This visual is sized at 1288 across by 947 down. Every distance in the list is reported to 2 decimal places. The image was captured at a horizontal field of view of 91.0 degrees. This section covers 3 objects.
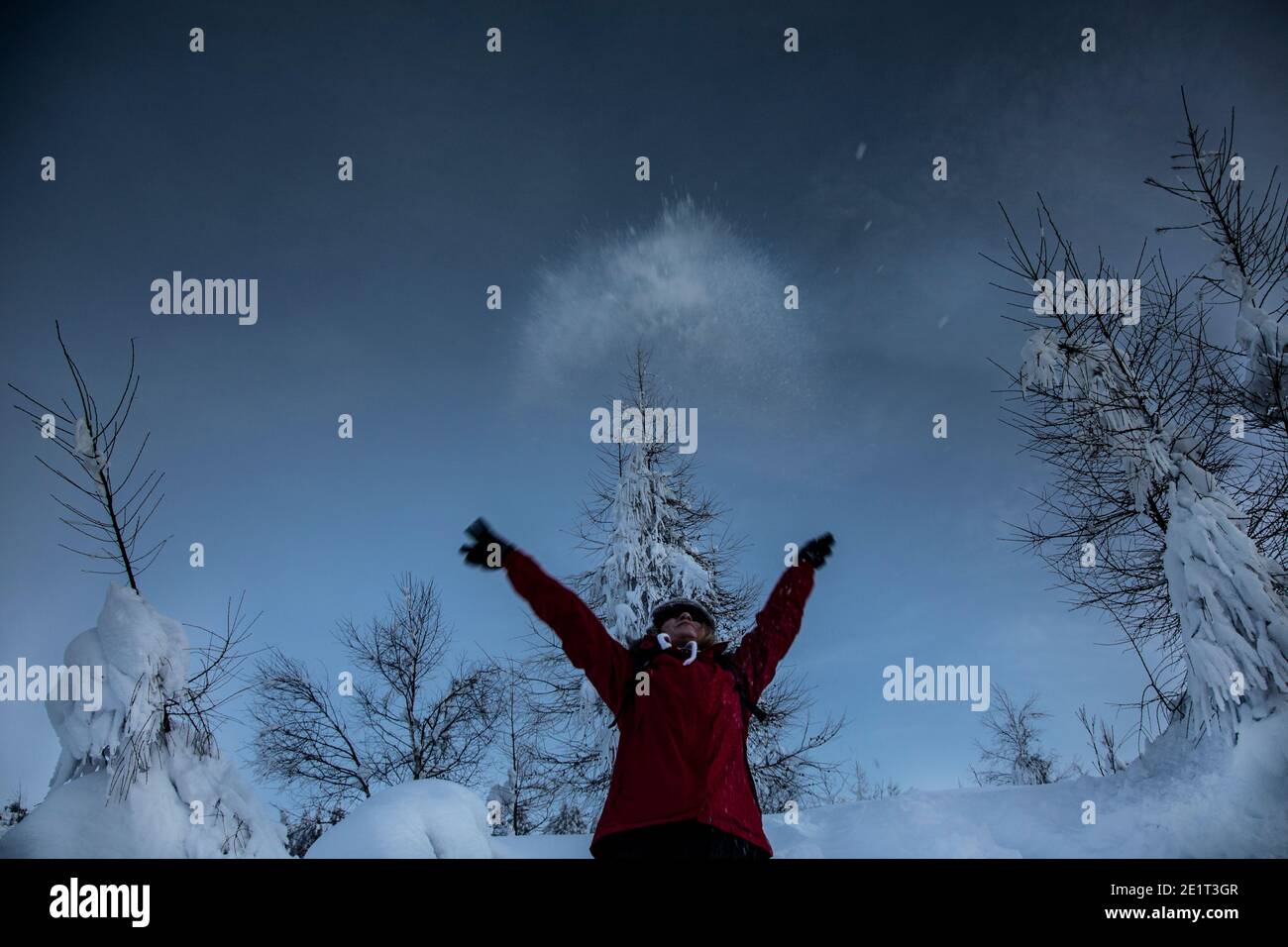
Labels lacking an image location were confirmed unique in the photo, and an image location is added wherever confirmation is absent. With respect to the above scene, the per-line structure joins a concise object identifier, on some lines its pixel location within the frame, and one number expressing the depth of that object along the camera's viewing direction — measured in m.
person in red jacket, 3.32
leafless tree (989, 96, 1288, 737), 7.45
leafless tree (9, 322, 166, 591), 5.77
